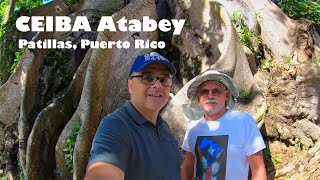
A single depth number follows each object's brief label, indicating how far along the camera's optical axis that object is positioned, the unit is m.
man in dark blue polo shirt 1.20
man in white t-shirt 1.81
